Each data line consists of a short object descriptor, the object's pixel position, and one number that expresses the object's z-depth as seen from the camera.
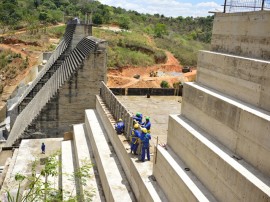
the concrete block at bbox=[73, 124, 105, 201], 9.71
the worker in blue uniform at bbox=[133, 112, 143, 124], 10.18
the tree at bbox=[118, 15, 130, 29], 62.20
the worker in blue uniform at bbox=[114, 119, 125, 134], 10.84
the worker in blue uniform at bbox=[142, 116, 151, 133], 9.22
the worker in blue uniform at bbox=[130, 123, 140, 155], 8.85
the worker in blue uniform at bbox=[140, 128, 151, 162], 8.35
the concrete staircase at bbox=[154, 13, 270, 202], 4.91
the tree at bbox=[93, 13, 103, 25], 61.41
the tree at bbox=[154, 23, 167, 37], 59.86
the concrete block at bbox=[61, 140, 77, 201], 10.61
